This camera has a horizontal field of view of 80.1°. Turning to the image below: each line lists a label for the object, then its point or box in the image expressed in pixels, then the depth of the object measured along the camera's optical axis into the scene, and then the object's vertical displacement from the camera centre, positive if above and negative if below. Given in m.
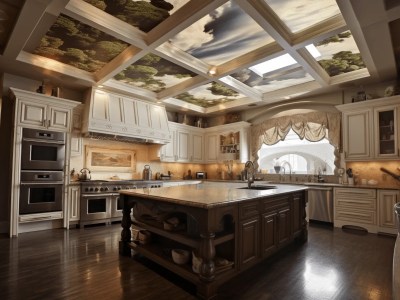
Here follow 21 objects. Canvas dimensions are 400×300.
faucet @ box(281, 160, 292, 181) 6.20 -0.10
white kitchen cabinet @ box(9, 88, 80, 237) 4.11 +0.70
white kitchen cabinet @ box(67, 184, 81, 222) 4.67 -0.84
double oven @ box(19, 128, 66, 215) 4.20 -0.21
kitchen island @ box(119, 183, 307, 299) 2.17 -0.75
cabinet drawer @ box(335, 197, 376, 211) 4.45 -0.78
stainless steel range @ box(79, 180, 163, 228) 4.77 -0.85
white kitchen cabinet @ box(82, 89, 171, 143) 5.03 +1.00
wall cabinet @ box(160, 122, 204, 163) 6.75 +0.47
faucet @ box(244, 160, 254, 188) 3.69 -0.18
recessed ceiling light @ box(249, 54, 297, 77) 4.12 +1.81
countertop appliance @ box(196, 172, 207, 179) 7.51 -0.43
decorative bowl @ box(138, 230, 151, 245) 3.10 -1.00
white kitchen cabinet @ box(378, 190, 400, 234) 4.20 -0.84
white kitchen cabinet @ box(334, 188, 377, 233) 4.43 -0.87
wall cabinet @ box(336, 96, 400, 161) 4.45 +0.66
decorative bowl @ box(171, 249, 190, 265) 2.49 -1.00
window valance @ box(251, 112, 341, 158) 5.51 +0.88
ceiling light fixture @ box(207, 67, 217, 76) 4.45 +1.70
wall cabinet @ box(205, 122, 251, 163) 6.87 +0.58
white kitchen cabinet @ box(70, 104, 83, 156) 5.09 +0.60
